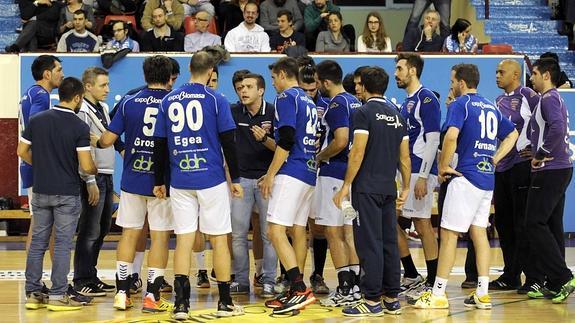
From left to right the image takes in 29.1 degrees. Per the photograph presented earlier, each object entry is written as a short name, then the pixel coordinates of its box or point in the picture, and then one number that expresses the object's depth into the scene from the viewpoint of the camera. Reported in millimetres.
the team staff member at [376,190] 9188
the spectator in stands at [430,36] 16656
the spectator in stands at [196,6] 17094
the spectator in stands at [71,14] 16494
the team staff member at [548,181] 10195
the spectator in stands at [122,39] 15859
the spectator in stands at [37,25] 16367
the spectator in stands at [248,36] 16047
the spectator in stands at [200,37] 16047
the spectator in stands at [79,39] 15953
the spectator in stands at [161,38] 16047
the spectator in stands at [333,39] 16438
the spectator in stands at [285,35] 16266
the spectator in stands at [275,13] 16983
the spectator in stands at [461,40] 16516
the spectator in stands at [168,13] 16641
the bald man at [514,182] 10695
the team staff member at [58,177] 9500
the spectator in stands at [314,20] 17000
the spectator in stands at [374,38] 16422
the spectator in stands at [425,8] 17672
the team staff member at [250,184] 10422
